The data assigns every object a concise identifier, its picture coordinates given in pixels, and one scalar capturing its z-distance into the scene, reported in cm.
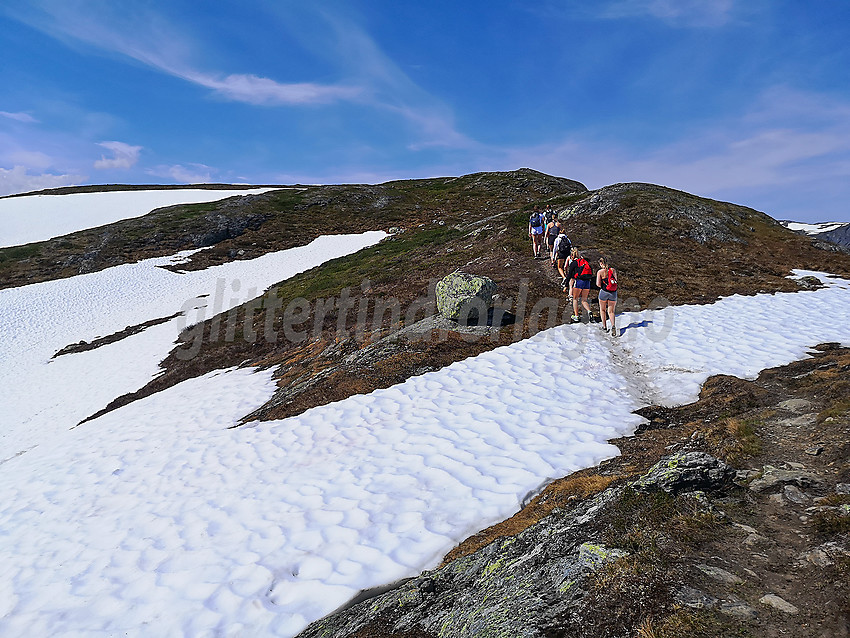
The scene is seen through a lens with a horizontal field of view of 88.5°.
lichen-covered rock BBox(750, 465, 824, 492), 552
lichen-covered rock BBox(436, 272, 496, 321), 1720
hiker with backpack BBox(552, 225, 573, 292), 2019
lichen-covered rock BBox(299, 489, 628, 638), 415
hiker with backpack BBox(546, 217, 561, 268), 2261
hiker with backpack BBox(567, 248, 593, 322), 1661
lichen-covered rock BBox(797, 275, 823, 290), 2061
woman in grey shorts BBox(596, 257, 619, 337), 1528
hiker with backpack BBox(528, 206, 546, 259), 2542
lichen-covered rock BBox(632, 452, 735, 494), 538
